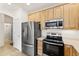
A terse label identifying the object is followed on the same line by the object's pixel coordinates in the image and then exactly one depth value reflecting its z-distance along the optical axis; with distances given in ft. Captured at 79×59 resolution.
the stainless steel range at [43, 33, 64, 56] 5.67
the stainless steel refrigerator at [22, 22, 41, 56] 5.87
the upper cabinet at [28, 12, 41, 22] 5.71
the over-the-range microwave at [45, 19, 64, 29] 5.67
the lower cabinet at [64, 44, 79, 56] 5.40
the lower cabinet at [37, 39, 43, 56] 5.91
